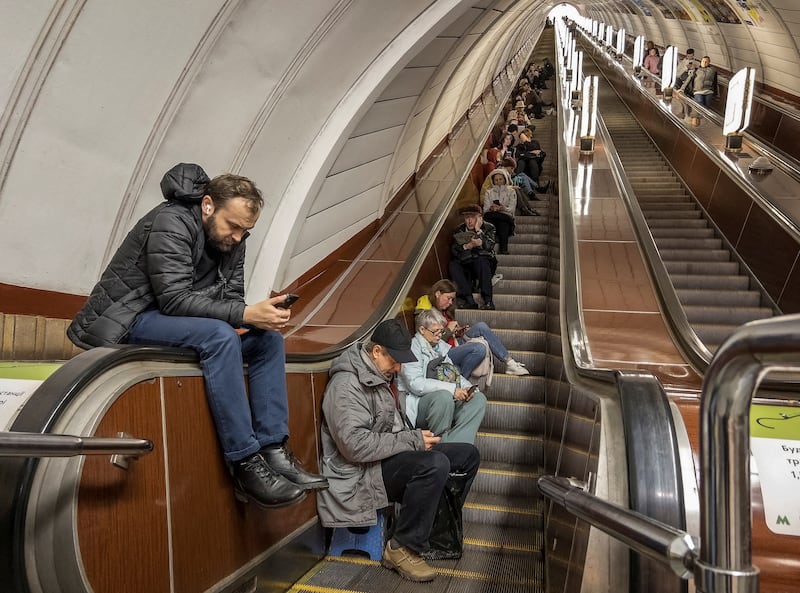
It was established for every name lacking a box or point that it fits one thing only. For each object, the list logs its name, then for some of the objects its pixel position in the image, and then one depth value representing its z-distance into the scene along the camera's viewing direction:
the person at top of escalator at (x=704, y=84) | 14.12
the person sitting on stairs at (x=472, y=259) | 6.56
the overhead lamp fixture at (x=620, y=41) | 23.49
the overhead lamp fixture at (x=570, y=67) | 17.23
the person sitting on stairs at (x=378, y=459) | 3.23
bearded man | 2.39
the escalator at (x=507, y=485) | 3.25
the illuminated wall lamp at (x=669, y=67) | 13.55
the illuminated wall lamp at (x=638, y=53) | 17.10
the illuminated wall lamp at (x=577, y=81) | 15.15
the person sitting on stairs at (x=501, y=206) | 7.79
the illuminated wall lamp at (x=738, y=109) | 8.19
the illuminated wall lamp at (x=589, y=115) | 10.04
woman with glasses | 3.83
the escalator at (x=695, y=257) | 5.59
